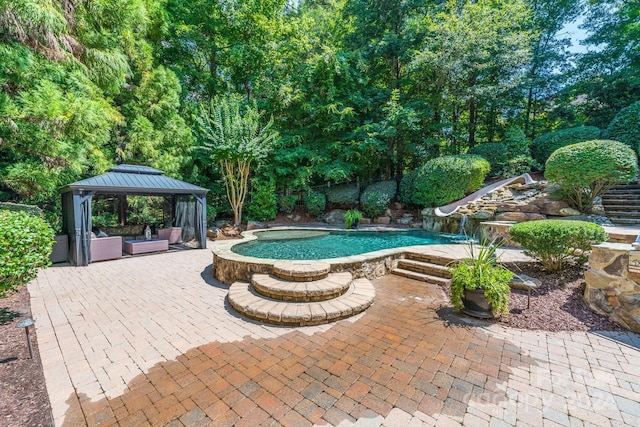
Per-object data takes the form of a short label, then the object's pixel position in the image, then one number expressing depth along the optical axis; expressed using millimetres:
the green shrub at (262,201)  12555
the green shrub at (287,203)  13320
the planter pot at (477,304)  3162
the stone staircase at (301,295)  3176
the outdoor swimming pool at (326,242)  6047
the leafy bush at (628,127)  9195
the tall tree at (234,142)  10570
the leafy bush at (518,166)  10727
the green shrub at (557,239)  3684
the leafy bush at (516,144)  11305
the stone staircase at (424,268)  4630
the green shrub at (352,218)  10545
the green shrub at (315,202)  13227
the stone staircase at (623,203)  6582
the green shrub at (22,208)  5338
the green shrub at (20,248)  2746
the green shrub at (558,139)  10234
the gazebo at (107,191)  5938
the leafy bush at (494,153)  11508
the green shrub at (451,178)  10016
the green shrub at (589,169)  6121
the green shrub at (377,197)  12203
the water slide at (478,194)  8844
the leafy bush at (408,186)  12058
